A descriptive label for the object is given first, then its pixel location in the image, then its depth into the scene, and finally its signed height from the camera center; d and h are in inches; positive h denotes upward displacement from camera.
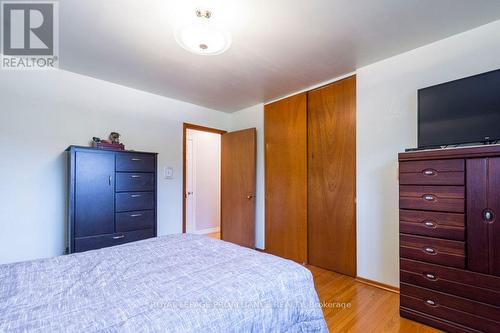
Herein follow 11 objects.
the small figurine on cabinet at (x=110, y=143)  106.4 +11.6
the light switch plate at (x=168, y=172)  141.1 -2.4
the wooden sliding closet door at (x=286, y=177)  129.9 -5.1
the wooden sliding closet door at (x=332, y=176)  110.3 -4.2
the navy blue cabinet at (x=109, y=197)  94.3 -12.6
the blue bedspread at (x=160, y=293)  32.9 -21.3
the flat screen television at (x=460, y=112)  69.6 +17.7
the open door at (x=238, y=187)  151.5 -13.0
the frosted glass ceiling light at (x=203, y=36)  61.3 +34.8
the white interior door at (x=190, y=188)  189.9 -16.3
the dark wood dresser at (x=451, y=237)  62.9 -20.2
